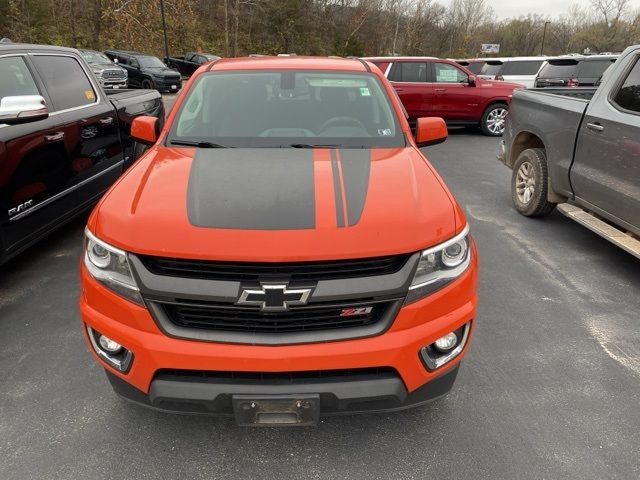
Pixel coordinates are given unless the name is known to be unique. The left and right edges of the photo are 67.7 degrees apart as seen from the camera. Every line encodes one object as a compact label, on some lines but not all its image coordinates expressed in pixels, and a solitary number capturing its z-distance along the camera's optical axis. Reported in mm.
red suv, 10789
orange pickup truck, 1819
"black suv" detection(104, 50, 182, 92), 19406
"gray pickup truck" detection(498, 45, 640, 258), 3775
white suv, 15031
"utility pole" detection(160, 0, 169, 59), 29028
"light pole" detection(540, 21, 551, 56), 67081
